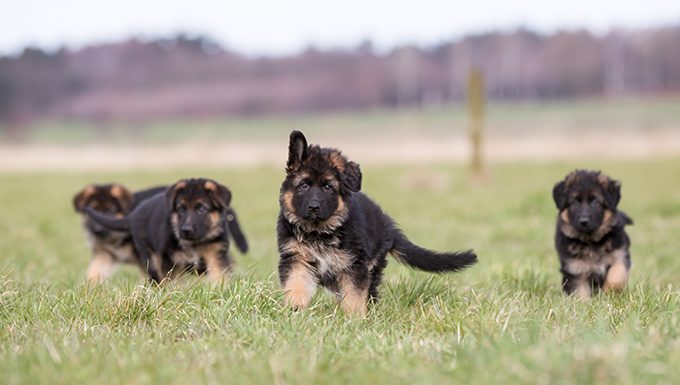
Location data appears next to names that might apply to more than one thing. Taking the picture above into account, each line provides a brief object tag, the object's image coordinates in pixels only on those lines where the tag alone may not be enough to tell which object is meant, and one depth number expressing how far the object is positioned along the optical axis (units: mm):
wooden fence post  20203
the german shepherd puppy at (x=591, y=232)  6820
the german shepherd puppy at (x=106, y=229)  8477
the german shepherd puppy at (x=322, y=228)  5539
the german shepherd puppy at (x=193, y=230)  7043
